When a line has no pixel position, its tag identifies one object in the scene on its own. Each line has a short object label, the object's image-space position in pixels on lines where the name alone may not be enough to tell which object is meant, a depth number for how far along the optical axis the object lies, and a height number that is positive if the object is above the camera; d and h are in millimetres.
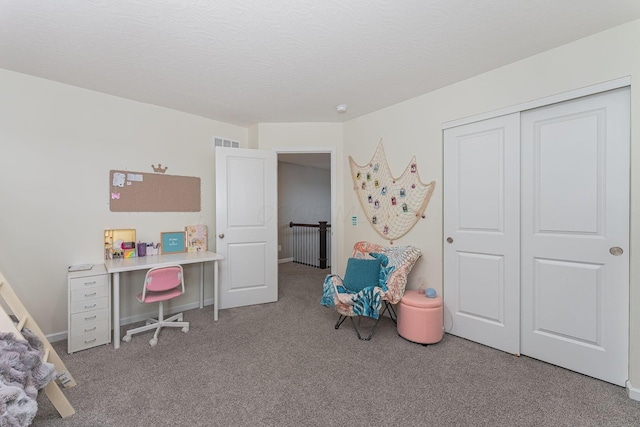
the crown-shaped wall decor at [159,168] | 3258 +518
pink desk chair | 2592 -743
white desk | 2502 -494
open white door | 3498 -162
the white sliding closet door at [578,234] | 1939 -167
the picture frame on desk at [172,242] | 3303 -351
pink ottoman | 2527 -976
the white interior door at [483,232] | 2396 -178
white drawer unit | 2395 -839
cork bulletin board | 3008 +238
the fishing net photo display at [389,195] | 3010 +202
